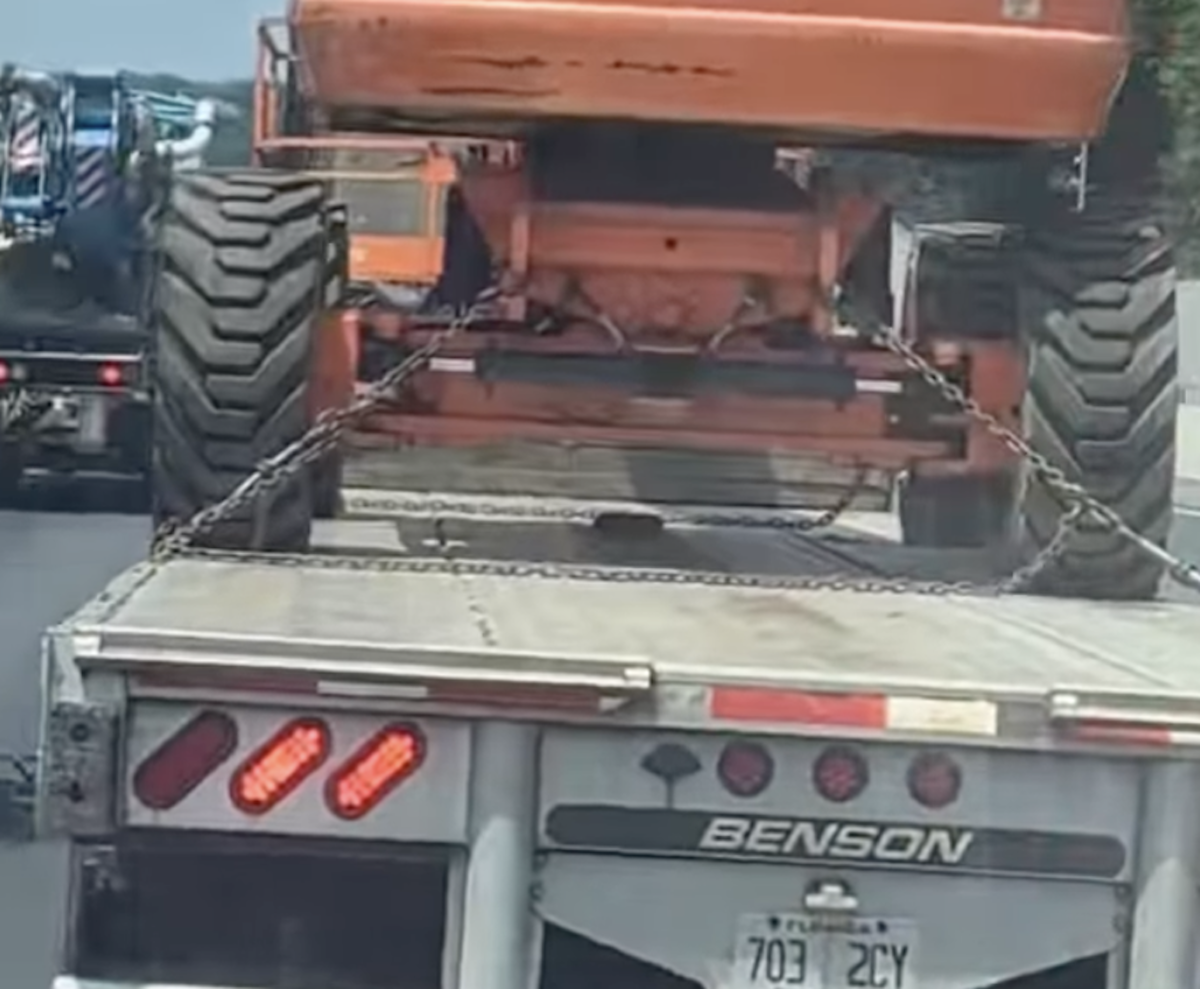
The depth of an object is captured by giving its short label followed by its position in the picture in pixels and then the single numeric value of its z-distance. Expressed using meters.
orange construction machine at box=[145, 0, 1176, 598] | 9.21
